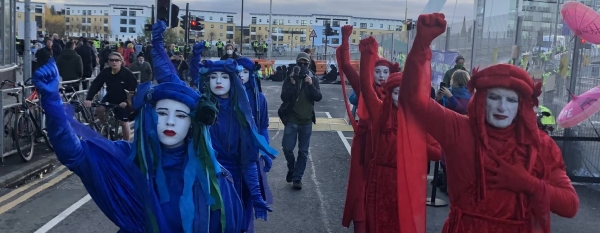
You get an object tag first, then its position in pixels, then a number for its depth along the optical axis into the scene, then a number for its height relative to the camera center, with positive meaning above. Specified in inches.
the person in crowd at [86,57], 694.9 -28.0
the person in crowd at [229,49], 480.3 -8.5
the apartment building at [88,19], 4623.0 +97.0
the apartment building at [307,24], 4237.2 +128.7
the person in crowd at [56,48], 845.8 -24.0
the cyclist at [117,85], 379.2 -31.6
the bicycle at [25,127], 343.3 -54.2
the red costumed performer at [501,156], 116.2 -19.4
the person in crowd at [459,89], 270.3 -17.8
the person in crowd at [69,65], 564.4 -30.2
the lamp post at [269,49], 1782.7 -25.2
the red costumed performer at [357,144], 210.4 -33.1
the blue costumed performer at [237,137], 206.7 -32.1
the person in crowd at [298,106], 320.2 -32.4
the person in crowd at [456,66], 423.2 -11.1
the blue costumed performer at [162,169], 117.4 -25.3
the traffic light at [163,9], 432.5 +17.4
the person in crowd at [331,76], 1186.0 -61.1
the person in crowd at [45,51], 605.3 -20.7
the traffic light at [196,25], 831.7 +15.0
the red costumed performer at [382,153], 177.5 -30.0
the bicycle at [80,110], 408.5 -50.9
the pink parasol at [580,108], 241.6 -20.4
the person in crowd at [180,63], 637.3 -27.6
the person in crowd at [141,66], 570.5 -29.8
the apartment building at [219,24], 4510.3 +99.2
